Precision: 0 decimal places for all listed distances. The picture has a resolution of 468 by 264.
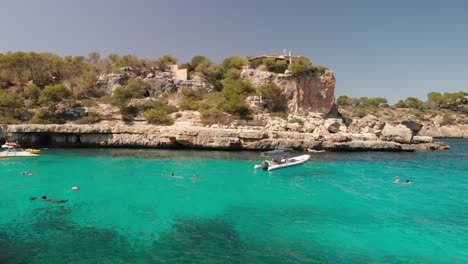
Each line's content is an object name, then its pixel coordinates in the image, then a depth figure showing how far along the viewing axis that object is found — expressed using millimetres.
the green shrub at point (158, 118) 42781
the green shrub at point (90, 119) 41938
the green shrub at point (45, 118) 40719
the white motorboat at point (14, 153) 29828
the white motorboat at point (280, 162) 26922
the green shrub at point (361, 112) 88631
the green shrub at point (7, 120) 38875
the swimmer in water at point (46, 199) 16422
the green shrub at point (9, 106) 40653
